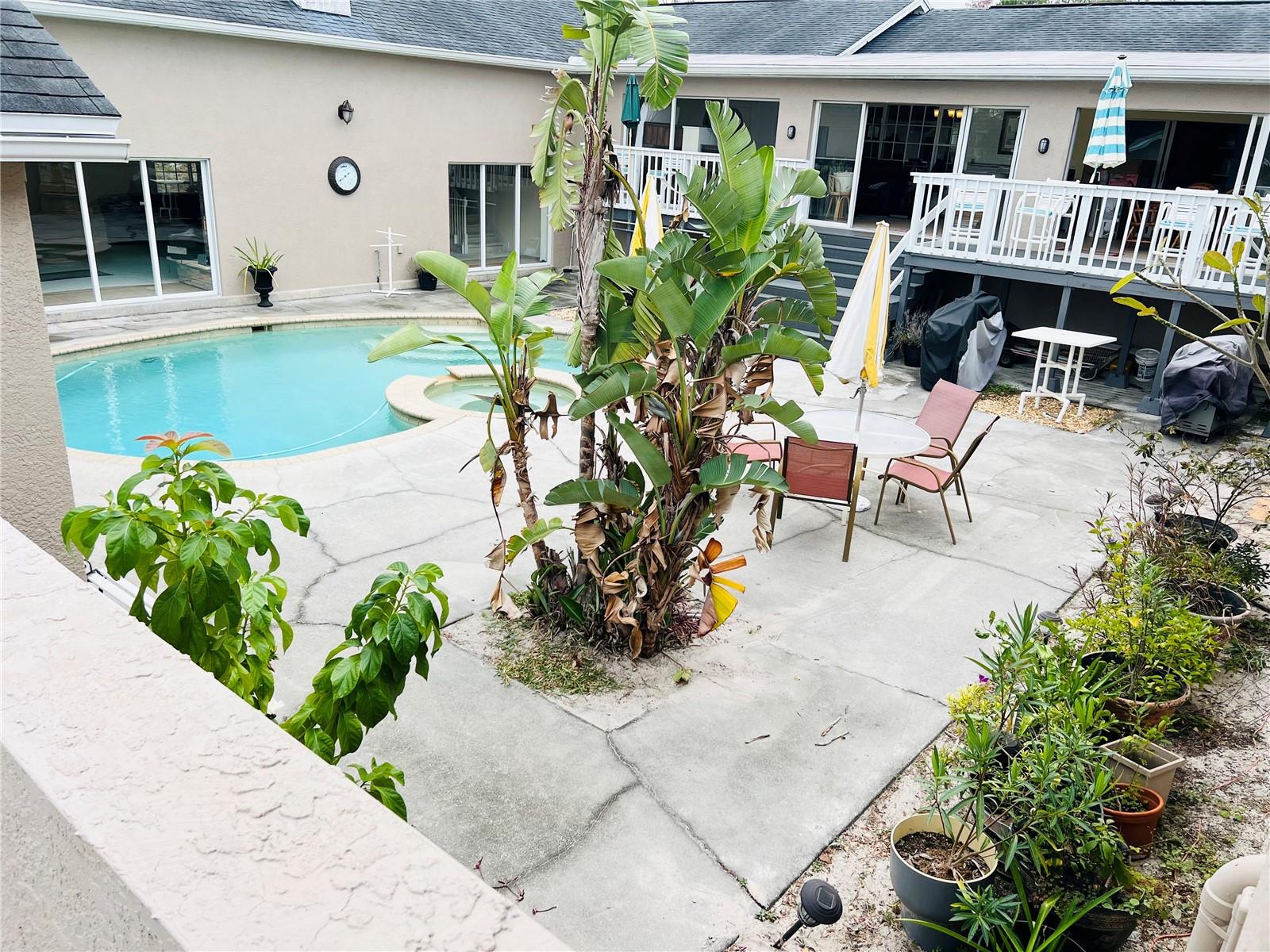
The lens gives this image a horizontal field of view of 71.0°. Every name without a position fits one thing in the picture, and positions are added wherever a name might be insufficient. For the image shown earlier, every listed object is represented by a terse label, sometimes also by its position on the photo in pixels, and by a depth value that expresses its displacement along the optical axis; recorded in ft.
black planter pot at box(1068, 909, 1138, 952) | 10.64
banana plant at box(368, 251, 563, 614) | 15.07
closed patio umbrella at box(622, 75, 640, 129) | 39.55
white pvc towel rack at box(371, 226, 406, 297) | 54.34
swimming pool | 33.37
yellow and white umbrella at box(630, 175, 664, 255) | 21.66
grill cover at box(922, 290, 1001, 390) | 38.70
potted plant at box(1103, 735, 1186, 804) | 12.98
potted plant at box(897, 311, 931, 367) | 43.39
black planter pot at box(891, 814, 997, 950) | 10.71
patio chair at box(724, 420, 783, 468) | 24.48
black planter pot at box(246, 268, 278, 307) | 48.01
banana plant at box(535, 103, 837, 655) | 14.65
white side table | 35.91
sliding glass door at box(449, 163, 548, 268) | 59.26
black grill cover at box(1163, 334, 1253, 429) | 32.42
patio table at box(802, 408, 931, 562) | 23.44
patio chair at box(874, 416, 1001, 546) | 23.81
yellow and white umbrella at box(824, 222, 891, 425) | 22.80
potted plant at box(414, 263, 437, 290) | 56.13
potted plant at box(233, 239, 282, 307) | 48.11
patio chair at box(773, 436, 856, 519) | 22.17
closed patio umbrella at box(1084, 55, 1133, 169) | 38.06
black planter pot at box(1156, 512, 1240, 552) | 19.66
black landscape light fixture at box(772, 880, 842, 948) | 10.04
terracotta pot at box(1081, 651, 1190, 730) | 14.10
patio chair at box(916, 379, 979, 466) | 25.34
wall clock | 50.93
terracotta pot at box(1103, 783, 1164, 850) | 12.22
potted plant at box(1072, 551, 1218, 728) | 14.64
